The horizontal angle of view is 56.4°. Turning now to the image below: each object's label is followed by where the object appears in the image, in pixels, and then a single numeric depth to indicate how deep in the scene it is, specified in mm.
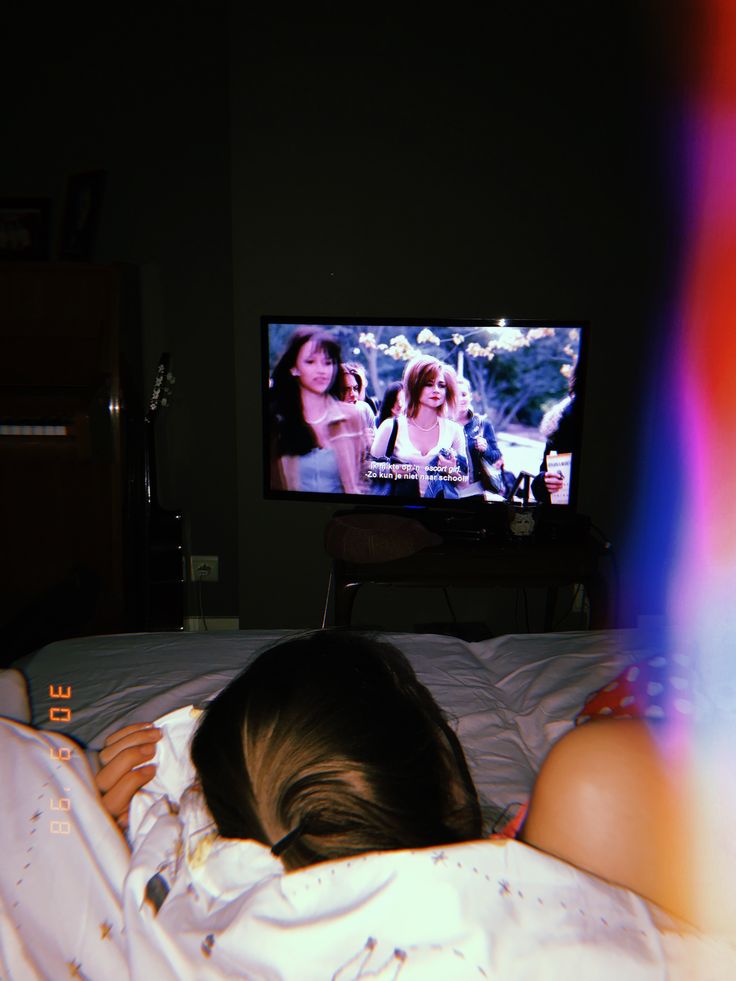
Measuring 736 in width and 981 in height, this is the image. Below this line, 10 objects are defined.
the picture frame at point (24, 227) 2547
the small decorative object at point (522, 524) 2238
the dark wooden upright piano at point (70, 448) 2236
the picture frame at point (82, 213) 2473
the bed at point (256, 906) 562
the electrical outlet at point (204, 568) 2775
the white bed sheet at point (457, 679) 1098
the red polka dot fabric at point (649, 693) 834
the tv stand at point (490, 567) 2146
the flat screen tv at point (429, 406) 2283
